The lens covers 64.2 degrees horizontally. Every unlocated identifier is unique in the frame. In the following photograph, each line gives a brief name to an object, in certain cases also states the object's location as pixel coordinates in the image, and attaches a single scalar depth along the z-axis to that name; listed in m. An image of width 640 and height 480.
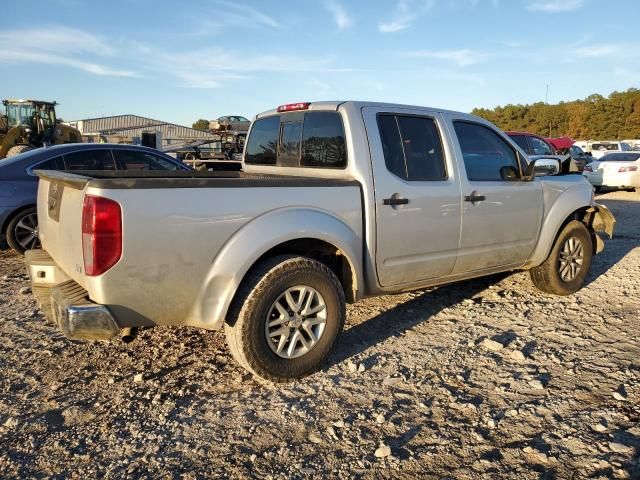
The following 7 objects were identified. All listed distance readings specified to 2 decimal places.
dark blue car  6.58
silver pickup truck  2.87
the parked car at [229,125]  19.19
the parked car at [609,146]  29.92
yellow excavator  21.45
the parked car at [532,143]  13.38
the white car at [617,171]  15.97
